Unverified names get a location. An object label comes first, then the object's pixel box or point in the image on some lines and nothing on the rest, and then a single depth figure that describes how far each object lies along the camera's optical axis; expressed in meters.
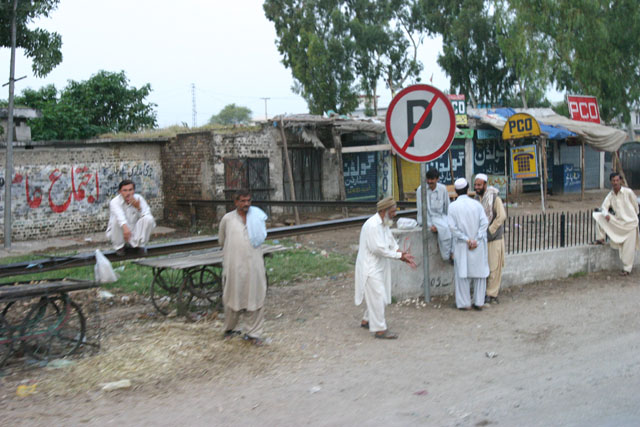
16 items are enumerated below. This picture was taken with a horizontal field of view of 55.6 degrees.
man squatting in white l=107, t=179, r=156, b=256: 6.62
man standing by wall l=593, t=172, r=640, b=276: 9.69
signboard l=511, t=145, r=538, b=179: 18.75
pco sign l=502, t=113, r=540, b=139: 18.28
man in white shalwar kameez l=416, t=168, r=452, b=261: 8.02
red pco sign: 24.67
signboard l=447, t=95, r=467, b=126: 22.12
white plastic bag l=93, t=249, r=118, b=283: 5.86
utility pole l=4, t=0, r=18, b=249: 14.12
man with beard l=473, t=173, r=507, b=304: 7.80
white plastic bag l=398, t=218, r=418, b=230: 7.80
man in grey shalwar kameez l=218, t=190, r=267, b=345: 6.13
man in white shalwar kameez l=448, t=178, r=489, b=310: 7.44
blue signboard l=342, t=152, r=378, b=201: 21.23
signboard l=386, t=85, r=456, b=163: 7.26
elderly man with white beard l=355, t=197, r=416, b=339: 6.45
